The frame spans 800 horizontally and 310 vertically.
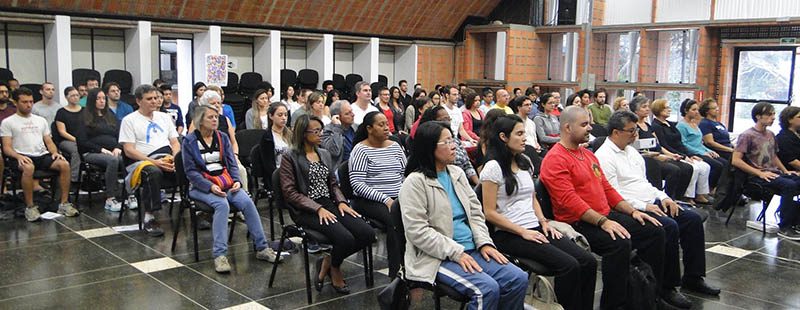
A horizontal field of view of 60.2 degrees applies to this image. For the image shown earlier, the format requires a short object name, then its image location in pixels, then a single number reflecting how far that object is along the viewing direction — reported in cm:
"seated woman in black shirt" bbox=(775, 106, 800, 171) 645
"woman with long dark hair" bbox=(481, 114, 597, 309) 349
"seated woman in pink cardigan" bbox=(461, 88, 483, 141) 834
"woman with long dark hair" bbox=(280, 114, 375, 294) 419
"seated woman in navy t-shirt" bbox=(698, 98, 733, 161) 786
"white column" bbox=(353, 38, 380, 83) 1445
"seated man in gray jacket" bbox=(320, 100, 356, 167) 572
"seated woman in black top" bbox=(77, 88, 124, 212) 651
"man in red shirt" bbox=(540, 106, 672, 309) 384
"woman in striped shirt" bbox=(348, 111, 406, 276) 457
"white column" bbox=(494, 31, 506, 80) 1511
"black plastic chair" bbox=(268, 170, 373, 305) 413
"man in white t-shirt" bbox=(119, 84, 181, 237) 575
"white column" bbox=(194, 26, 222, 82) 1172
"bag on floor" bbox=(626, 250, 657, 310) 384
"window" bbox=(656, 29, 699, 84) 1340
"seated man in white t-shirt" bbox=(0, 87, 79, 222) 618
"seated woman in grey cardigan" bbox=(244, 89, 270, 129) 739
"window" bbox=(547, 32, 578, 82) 1519
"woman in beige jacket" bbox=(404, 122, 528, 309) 311
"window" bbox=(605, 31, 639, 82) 1425
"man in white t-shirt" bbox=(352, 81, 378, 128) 727
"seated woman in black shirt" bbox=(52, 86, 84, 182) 686
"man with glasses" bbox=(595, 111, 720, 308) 428
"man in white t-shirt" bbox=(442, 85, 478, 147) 796
